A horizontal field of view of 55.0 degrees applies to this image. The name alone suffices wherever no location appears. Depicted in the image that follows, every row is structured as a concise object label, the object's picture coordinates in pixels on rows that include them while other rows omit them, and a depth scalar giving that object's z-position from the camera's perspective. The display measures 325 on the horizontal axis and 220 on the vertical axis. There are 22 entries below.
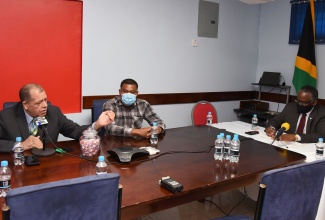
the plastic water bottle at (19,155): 1.76
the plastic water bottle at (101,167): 1.69
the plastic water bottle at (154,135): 2.37
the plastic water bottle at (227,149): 2.09
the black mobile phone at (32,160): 1.74
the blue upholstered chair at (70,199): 1.02
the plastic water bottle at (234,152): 2.04
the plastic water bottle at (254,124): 3.13
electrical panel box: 4.23
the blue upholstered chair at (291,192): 1.44
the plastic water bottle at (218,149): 2.07
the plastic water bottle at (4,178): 1.40
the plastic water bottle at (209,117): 3.83
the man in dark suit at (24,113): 2.15
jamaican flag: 4.08
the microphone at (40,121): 1.93
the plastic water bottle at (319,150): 2.31
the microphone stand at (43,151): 1.92
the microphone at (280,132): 2.57
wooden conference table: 1.49
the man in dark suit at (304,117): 2.80
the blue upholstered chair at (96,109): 3.11
